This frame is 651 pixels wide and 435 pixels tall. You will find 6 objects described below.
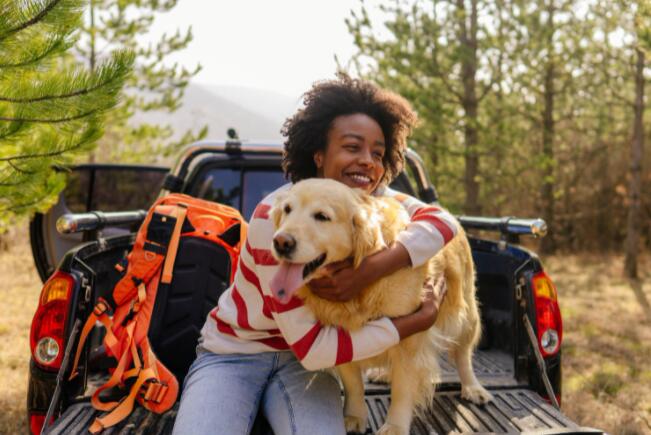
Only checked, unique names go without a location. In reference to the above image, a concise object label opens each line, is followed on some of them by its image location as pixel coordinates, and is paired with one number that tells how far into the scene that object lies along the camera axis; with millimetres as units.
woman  2053
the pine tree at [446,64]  9797
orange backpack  2248
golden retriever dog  1960
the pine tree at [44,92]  2711
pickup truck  2246
